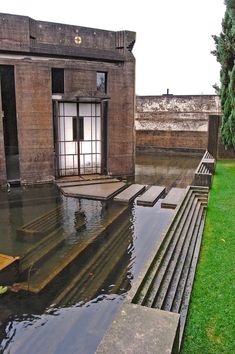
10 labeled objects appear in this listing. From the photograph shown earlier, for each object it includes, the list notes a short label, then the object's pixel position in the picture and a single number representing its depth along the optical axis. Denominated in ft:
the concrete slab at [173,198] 27.84
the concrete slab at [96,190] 30.40
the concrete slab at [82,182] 34.47
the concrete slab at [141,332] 8.73
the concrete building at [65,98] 33.22
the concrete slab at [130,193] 29.31
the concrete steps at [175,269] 13.49
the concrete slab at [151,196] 28.60
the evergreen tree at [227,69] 42.16
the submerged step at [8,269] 15.34
